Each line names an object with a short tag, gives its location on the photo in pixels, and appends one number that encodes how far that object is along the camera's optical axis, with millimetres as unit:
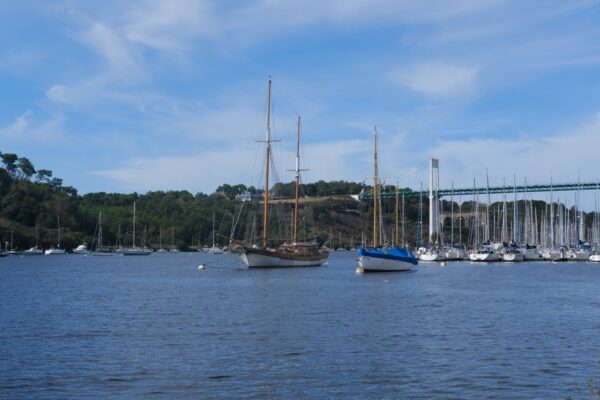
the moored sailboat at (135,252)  168125
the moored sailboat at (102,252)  158125
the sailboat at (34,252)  152012
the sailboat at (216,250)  191000
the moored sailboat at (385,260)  70488
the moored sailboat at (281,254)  78250
